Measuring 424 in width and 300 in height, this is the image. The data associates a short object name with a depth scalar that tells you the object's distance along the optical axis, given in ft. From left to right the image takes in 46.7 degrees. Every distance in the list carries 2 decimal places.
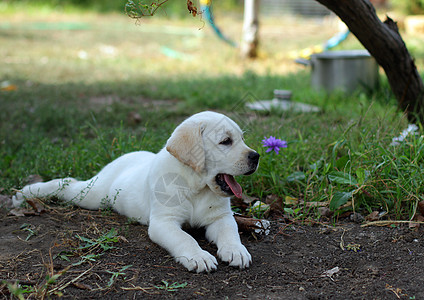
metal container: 23.13
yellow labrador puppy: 9.32
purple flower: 12.11
